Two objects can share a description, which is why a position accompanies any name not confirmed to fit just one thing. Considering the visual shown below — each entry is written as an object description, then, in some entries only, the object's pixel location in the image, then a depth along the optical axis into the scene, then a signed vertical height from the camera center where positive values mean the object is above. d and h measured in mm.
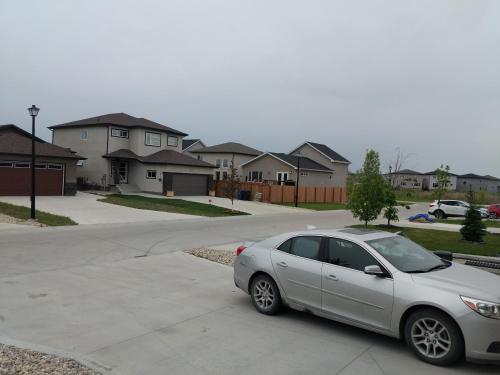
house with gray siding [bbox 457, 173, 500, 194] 107875 +1914
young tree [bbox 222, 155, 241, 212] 29197 -335
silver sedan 4883 -1302
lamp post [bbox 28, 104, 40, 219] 18859 +1695
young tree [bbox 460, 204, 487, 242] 15617 -1324
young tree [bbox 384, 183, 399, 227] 20922 -893
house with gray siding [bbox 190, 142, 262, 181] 55188 +3232
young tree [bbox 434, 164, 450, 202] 36969 +811
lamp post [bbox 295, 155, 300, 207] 37169 -1183
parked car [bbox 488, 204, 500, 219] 34719 -1682
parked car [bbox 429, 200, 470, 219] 32125 -1506
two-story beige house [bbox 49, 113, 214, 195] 39000 +1664
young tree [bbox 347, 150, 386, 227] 18516 -221
